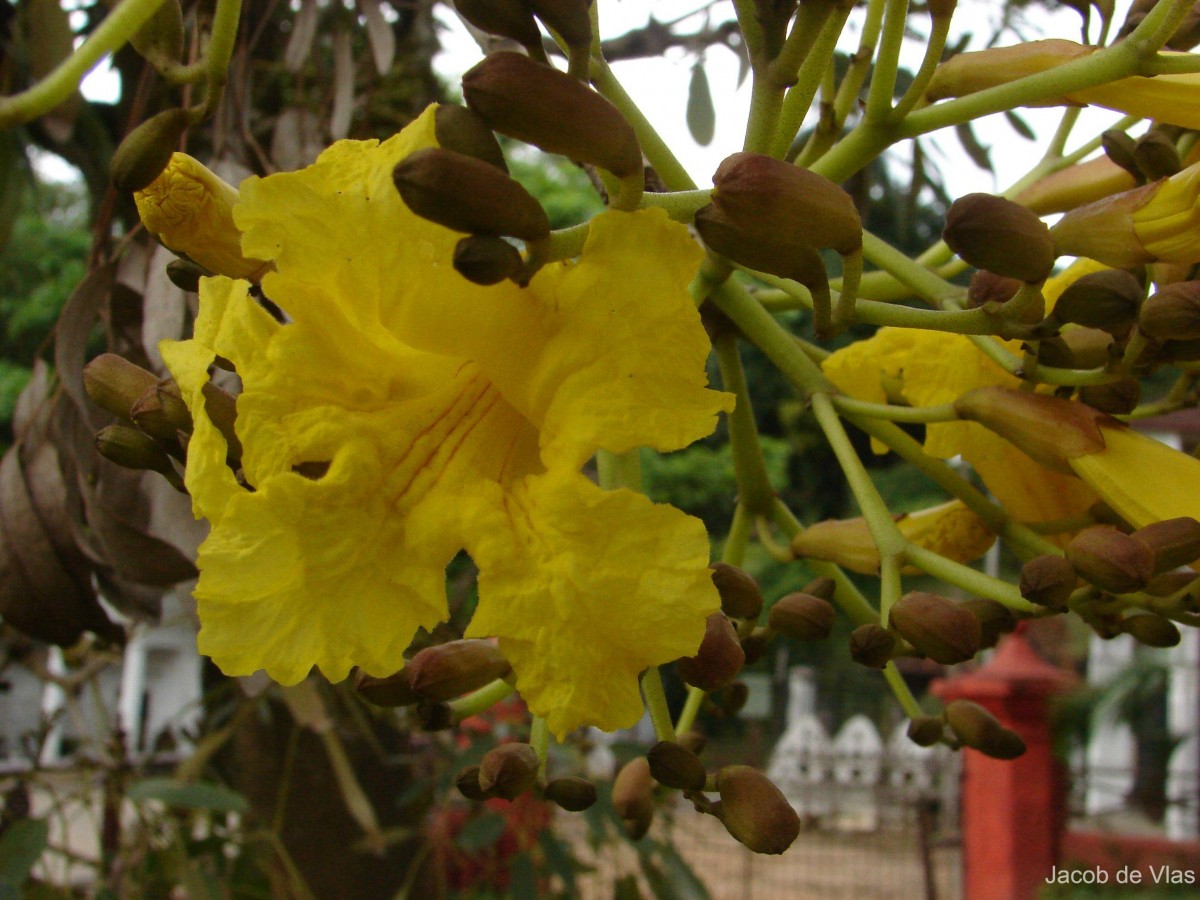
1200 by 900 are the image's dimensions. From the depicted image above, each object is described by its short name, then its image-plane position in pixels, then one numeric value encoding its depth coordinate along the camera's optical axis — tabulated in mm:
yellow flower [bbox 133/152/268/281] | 139
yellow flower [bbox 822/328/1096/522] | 173
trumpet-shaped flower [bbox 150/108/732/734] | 111
